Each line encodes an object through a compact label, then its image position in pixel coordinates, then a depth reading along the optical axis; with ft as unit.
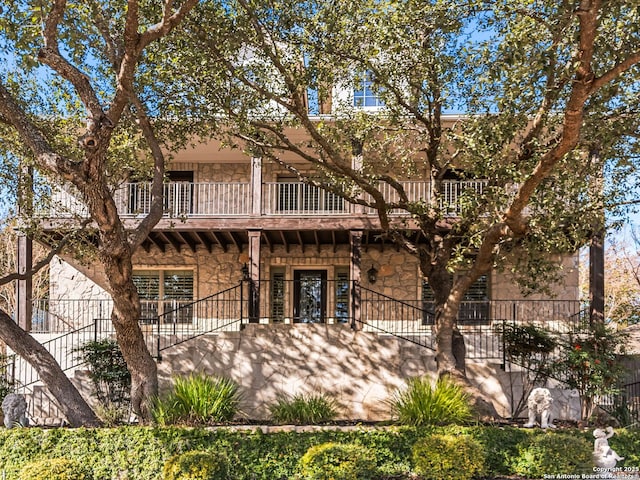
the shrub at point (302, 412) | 32.55
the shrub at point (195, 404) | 29.84
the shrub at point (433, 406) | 29.86
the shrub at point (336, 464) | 24.34
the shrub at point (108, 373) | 39.01
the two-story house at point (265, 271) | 50.06
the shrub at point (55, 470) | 24.36
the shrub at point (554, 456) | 25.72
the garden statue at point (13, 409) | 31.65
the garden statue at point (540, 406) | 32.22
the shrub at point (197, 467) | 23.94
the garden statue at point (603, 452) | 25.53
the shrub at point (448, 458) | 25.08
